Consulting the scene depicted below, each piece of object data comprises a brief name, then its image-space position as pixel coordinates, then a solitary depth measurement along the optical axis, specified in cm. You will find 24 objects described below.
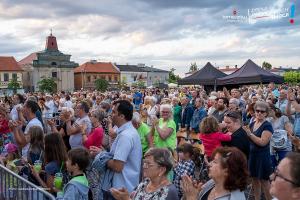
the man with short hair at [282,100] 697
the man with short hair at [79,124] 465
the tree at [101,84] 6745
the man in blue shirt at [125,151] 308
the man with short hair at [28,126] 465
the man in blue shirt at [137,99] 1590
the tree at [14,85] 5759
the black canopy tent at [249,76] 1085
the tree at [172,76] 8020
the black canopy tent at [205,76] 1278
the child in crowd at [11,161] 355
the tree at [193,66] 8095
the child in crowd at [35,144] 416
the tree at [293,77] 6208
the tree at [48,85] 5871
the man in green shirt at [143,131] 483
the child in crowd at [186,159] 399
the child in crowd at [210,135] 429
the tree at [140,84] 7202
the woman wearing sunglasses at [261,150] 426
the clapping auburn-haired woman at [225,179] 235
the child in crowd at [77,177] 314
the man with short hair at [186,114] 874
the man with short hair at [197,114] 765
